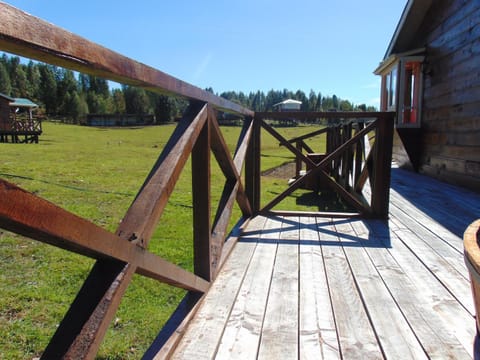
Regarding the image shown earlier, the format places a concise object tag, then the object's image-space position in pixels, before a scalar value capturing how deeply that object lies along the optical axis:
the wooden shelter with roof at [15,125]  19.56
